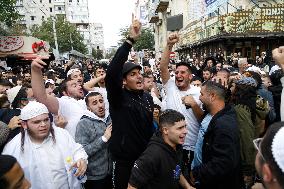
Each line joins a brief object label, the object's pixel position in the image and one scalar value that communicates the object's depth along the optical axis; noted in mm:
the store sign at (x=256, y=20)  11084
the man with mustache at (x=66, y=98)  2138
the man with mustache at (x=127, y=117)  1950
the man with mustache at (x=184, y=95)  2394
